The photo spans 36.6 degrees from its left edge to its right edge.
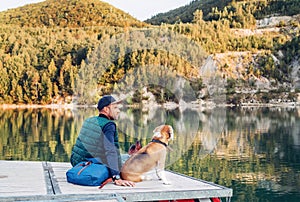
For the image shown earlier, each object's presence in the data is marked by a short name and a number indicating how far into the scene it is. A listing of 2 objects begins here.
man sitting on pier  4.89
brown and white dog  5.06
